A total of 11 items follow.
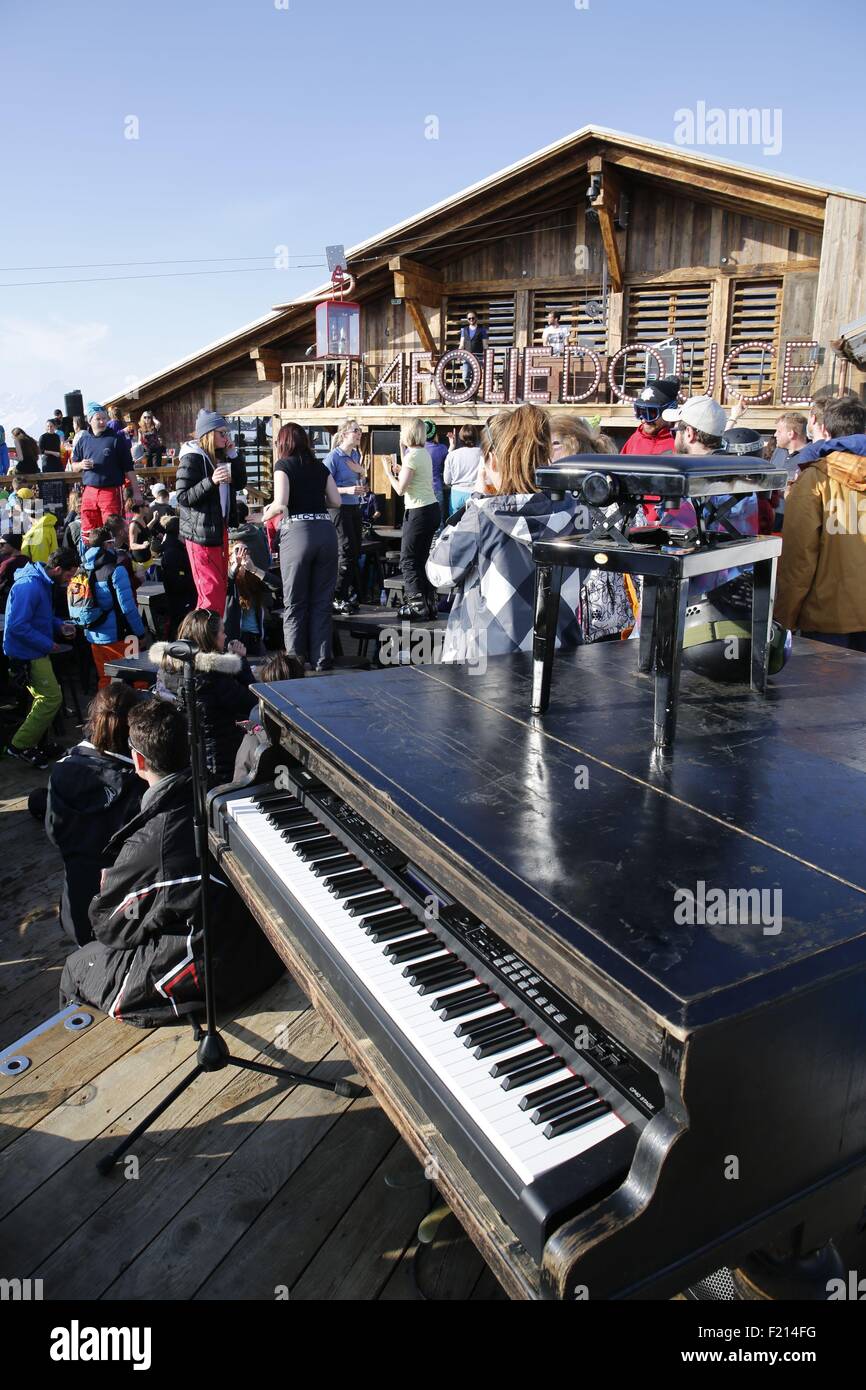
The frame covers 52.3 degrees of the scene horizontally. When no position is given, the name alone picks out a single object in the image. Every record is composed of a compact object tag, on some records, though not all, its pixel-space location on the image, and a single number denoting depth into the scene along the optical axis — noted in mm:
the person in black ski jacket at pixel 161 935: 3025
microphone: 2666
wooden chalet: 11820
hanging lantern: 14930
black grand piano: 1248
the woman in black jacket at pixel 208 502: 7730
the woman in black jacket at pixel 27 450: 14258
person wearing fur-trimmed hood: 4684
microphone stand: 2678
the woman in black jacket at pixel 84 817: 3779
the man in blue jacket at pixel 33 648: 6531
